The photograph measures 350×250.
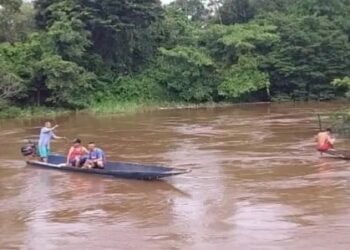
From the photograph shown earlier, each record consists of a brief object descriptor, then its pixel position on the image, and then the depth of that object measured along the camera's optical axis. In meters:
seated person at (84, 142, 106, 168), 15.41
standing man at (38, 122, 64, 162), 17.28
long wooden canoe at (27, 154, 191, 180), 13.93
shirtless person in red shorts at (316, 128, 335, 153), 17.31
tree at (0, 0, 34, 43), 38.38
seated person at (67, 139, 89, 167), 15.94
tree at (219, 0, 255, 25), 50.91
